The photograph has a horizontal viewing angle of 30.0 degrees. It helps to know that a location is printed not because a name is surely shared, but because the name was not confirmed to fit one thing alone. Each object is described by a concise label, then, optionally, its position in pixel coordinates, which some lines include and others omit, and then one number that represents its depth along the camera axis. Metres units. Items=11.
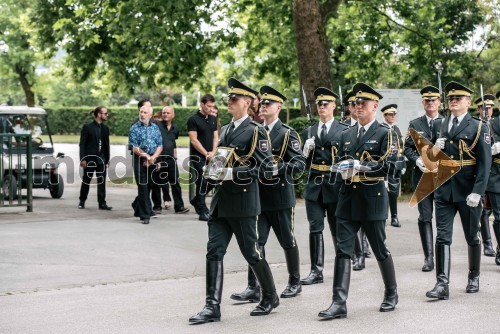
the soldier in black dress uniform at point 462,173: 8.81
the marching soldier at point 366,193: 7.83
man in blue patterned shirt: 13.94
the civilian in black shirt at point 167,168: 15.14
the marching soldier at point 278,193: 8.46
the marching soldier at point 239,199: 7.51
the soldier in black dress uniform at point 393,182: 13.07
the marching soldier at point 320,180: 9.47
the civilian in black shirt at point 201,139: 14.28
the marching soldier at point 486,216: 11.31
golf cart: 14.83
